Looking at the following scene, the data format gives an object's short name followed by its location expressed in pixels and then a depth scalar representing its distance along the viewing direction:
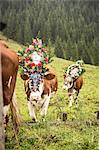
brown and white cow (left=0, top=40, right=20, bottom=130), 3.03
